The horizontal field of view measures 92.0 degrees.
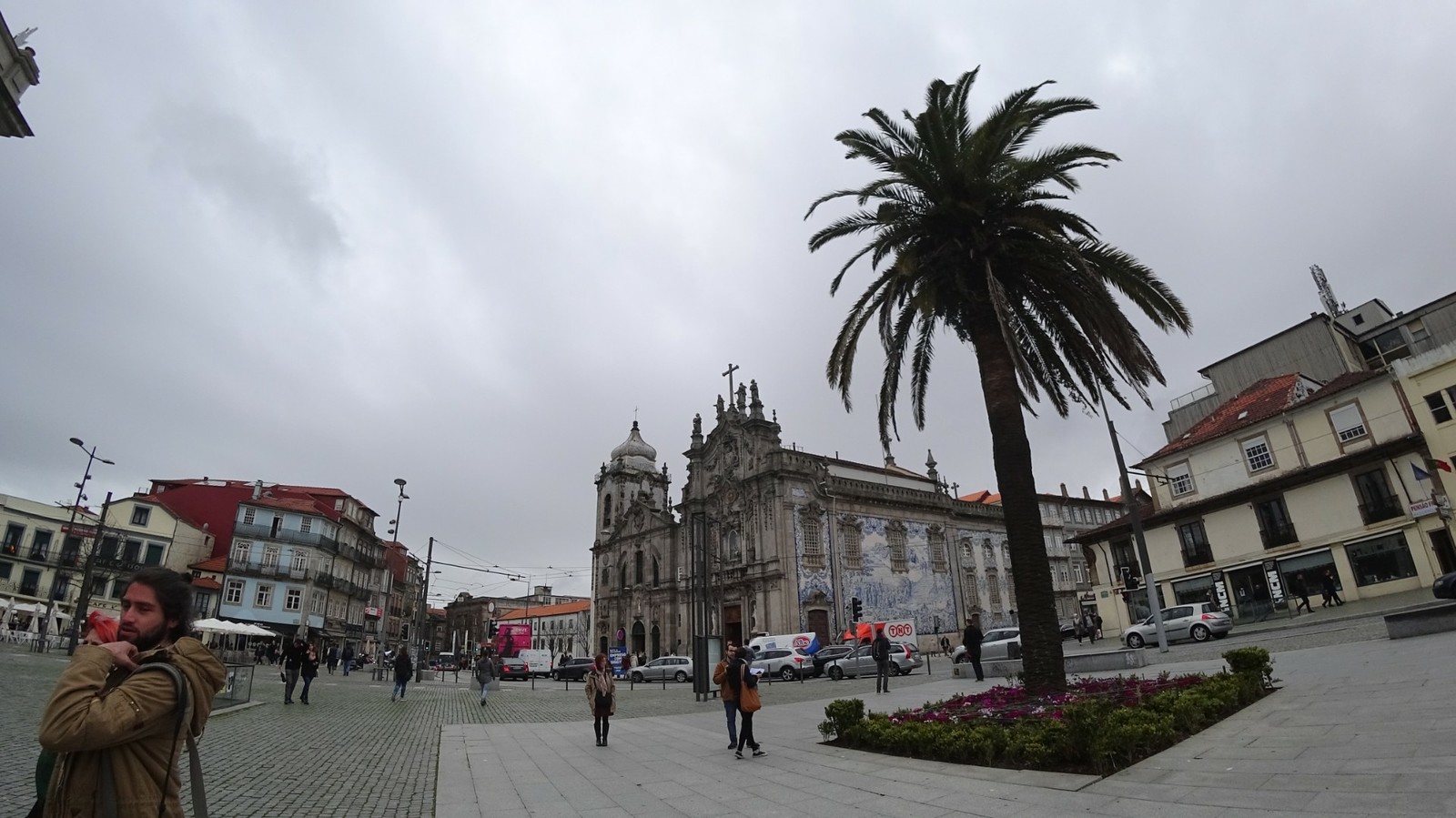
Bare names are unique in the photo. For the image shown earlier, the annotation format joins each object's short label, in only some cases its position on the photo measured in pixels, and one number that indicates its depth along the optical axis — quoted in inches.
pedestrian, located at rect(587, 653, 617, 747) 499.5
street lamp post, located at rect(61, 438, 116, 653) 1286.8
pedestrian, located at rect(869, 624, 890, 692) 778.8
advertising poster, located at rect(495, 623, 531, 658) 2296.4
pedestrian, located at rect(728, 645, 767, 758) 414.6
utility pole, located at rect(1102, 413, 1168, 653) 830.2
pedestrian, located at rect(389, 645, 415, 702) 898.7
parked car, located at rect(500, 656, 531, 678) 1795.0
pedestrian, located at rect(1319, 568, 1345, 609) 1093.8
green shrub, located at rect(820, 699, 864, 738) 431.5
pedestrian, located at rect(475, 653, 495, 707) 899.4
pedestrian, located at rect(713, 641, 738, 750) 427.5
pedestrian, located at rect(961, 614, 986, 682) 814.0
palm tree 517.0
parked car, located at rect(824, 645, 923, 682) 1229.1
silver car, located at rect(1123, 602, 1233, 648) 999.6
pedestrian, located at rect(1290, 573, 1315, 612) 1066.7
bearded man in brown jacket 101.4
